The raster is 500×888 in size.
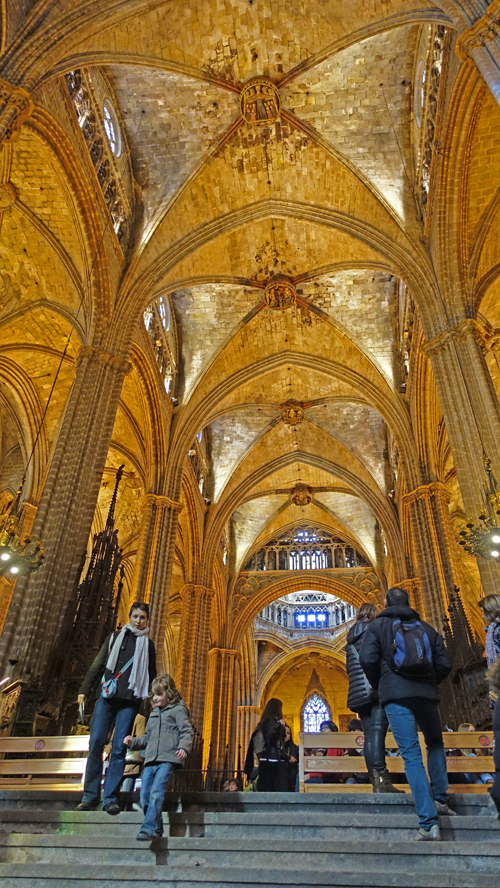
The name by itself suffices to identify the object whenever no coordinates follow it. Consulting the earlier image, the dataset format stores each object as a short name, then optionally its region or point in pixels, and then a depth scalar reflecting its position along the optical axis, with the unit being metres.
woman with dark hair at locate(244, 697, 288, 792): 6.65
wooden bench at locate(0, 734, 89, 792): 6.28
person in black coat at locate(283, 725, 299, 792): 7.01
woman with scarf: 4.41
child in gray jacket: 3.71
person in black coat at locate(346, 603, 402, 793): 4.68
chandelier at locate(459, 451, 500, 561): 8.38
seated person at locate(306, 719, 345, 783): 6.77
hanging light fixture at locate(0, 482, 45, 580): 9.05
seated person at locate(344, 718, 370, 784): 6.65
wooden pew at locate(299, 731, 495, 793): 5.84
